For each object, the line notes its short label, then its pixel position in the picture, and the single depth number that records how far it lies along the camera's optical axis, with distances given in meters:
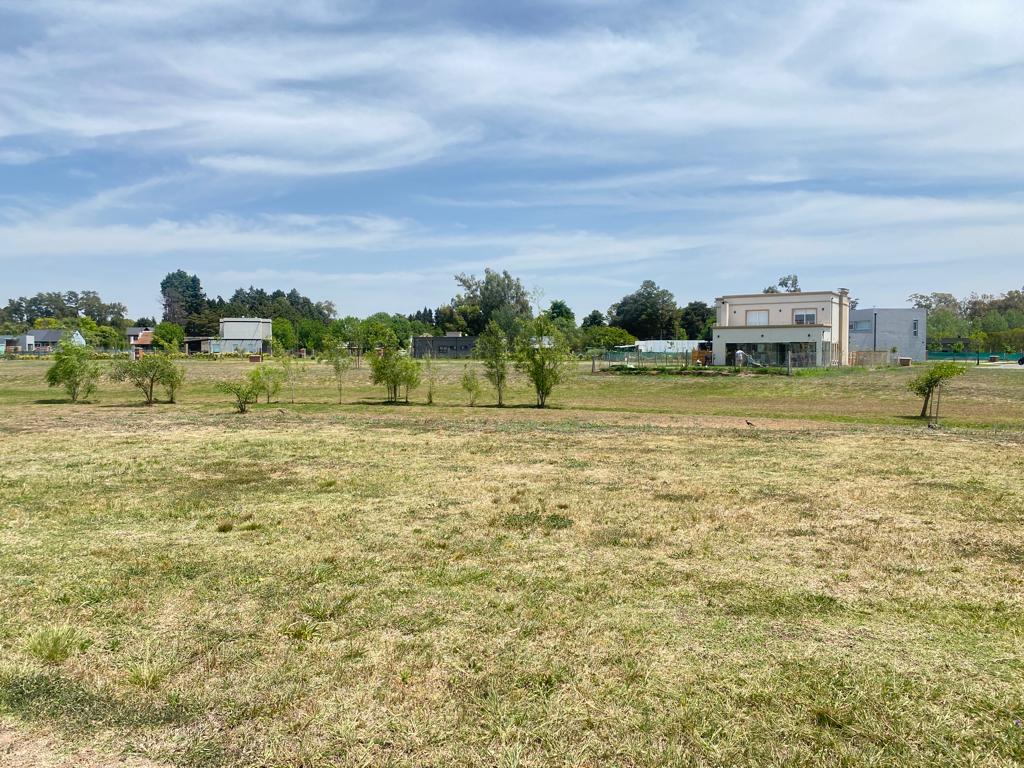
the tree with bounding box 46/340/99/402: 34.38
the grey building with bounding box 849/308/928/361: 70.75
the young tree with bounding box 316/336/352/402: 38.75
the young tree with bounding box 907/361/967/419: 26.61
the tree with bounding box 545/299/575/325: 123.69
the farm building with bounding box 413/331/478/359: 99.00
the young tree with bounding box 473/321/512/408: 34.81
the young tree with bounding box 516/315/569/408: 33.34
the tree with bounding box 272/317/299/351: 114.69
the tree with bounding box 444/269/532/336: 108.88
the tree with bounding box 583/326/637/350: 103.50
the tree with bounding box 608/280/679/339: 115.75
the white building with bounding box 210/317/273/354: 103.62
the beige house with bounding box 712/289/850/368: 56.19
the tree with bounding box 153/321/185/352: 104.50
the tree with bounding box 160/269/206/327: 155.62
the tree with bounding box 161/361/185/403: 34.12
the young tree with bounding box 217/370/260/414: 29.39
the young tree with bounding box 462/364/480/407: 34.00
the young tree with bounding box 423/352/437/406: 34.20
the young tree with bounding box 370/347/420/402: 35.06
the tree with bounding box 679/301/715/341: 116.38
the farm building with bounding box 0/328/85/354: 112.94
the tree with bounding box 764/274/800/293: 129.25
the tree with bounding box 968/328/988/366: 88.94
